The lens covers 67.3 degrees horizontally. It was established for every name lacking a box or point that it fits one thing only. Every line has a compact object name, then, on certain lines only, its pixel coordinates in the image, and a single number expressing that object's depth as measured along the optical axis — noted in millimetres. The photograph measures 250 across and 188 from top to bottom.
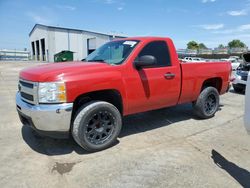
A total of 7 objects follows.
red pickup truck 2759
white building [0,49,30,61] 45161
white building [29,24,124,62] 36634
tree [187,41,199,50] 79657
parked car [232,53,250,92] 7634
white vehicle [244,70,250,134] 2375
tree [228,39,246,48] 90419
